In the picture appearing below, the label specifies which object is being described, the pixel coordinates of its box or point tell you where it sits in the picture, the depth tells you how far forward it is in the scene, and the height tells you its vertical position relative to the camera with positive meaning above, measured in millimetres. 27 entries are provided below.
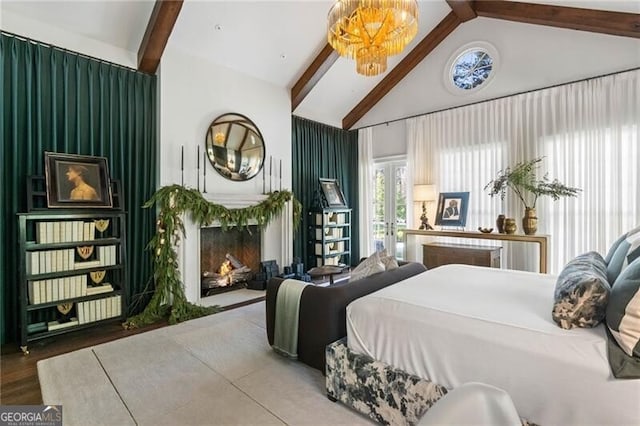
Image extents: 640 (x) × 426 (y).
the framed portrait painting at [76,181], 3059 +327
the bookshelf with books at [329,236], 5727 -487
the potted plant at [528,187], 4051 +308
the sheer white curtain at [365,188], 6594 +478
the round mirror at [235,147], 4398 +960
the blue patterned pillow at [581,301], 1372 -422
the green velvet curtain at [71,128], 3008 +926
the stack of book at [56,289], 2881 -735
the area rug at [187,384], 1905 -1248
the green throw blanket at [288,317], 2443 -865
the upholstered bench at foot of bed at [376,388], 1626 -1017
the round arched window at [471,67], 4879 +2336
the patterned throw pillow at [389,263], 2713 -468
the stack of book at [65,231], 2930 -184
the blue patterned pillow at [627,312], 1190 -419
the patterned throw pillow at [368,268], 2555 -491
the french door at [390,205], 6273 +103
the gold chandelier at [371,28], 2580 +1632
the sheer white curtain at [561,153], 3865 +804
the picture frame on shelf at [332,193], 5832 +343
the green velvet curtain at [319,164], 5809 +941
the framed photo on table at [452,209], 5011 +9
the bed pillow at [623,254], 1596 -256
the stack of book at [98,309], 3127 -1007
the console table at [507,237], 3930 -383
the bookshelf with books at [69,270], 2863 -571
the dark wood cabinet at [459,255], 4488 -692
